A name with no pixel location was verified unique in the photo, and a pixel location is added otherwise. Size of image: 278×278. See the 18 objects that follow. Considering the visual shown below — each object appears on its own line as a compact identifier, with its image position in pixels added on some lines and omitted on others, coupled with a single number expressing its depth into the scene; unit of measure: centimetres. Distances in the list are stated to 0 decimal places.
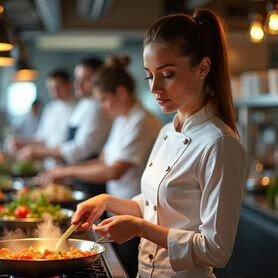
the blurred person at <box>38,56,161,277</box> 385
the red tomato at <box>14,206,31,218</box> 301
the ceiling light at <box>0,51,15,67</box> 348
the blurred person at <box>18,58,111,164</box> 507
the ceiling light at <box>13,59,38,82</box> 605
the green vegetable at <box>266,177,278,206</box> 467
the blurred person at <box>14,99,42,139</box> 1001
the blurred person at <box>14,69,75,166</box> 656
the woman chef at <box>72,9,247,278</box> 192
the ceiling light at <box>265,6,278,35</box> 375
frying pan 184
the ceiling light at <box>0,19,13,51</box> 311
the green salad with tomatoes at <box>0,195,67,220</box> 299
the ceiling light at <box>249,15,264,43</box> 439
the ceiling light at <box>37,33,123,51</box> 1159
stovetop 202
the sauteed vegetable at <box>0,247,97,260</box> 193
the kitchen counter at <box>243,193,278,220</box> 449
